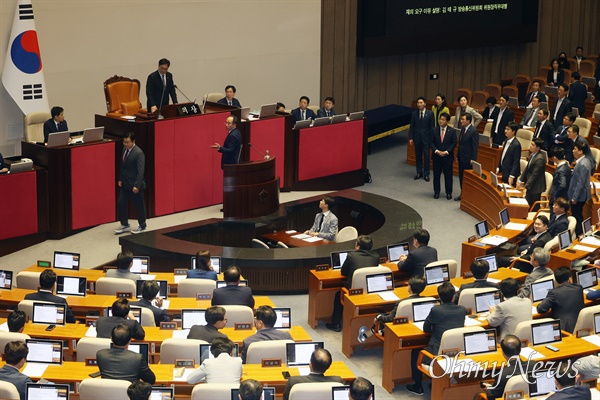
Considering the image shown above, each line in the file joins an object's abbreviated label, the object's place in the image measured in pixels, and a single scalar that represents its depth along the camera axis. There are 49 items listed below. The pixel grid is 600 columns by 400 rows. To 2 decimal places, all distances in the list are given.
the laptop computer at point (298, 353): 7.76
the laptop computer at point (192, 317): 8.59
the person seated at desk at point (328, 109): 15.91
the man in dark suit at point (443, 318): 8.49
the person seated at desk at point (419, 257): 10.43
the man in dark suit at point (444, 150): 15.29
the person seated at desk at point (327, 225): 12.27
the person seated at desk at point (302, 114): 15.82
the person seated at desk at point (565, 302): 9.02
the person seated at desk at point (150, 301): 8.88
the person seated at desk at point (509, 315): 8.66
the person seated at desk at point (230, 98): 14.93
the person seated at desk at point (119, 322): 8.07
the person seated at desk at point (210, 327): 8.06
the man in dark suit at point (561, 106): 16.80
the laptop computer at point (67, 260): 10.27
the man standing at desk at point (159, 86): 14.26
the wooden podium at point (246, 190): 13.05
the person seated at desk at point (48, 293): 8.87
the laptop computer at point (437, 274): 10.07
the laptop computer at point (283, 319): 8.66
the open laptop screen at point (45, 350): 7.72
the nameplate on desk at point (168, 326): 8.55
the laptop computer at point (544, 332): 8.30
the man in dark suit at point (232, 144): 13.09
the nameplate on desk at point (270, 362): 7.77
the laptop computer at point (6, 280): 9.61
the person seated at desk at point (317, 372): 7.12
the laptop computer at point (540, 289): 9.42
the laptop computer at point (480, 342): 8.16
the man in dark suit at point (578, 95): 18.42
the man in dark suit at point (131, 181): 12.25
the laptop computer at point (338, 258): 10.73
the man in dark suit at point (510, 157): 13.85
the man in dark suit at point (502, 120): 16.22
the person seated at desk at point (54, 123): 12.98
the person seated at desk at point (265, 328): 8.09
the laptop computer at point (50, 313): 8.68
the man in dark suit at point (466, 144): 15.16
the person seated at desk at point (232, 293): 9.12
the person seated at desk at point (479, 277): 9.42
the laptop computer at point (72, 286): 9.59
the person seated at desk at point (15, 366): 7.06
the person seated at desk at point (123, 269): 9.75
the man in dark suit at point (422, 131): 16.36
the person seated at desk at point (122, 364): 7.21
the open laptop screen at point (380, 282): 9.88
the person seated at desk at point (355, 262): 10.27
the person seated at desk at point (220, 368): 7.21
